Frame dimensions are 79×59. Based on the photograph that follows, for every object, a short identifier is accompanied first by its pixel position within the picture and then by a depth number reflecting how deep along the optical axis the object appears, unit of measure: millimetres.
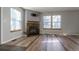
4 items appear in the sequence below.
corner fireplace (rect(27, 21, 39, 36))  4278
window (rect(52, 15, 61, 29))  4485
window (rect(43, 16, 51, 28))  4558
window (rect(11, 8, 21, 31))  2765
